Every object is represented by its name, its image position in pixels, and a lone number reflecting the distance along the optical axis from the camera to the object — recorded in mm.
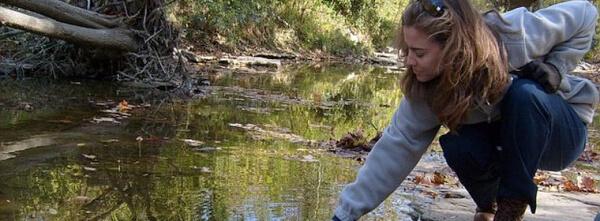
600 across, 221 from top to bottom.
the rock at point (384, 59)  16594
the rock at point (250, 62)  10766
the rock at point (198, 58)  9902
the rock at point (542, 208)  2424
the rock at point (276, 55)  12773
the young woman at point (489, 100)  1735
